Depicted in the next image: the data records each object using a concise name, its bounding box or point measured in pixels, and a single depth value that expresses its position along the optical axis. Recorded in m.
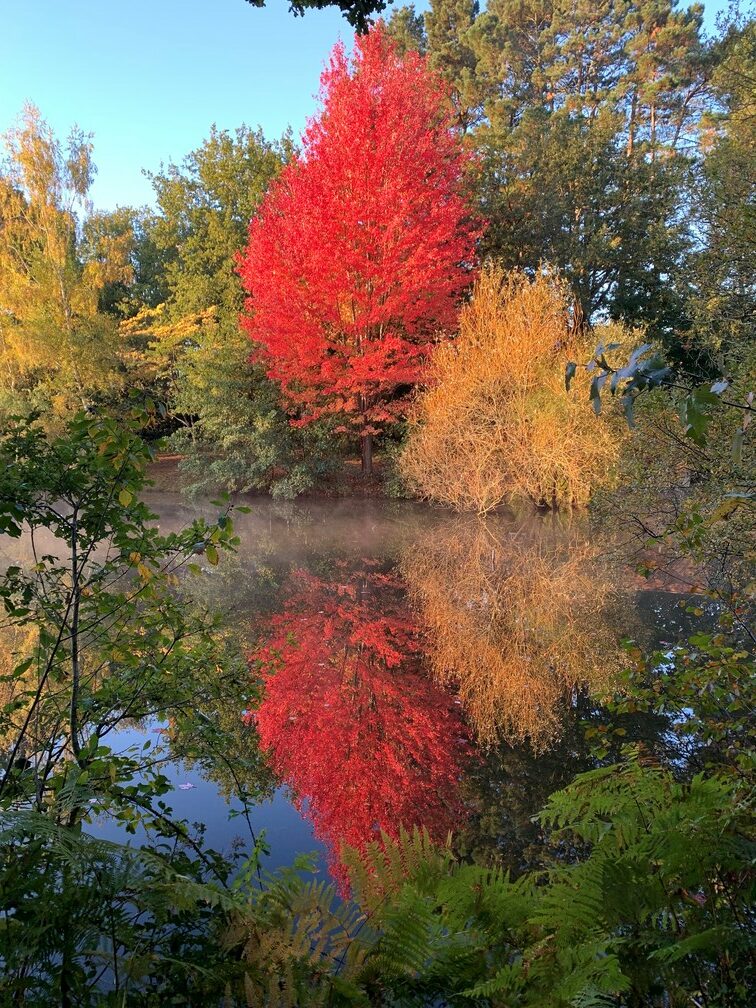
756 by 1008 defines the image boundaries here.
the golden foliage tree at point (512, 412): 13.06
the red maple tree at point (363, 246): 14.57
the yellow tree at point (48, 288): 18.23
